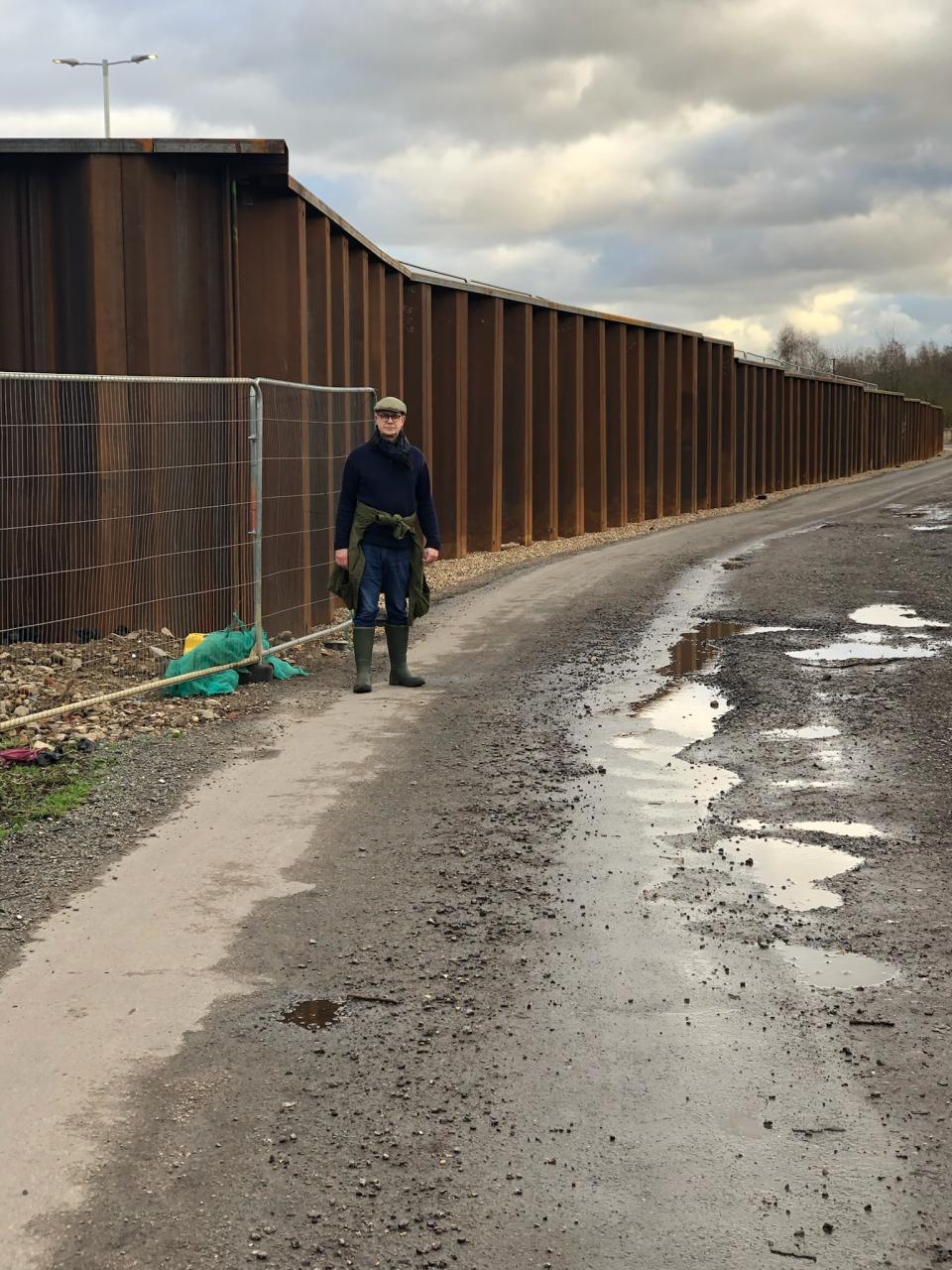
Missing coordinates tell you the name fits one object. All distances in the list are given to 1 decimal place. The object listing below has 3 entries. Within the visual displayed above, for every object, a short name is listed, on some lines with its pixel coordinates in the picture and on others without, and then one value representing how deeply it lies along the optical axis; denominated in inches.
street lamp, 1417.3
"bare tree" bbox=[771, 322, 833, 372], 3935.3
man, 360.5
